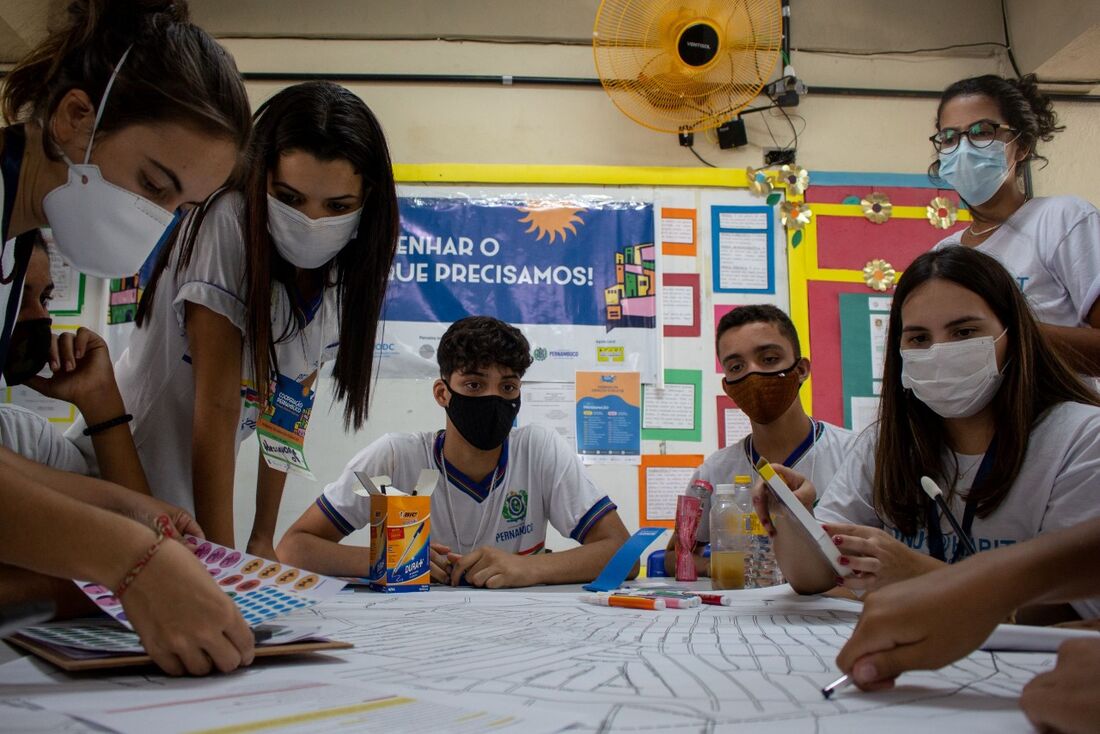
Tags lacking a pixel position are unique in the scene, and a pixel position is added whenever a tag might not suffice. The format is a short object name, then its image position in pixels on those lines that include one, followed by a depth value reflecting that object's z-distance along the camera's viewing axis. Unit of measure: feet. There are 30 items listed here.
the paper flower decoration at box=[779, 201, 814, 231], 9.16
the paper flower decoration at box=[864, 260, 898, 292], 9.12
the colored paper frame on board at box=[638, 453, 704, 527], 8.73
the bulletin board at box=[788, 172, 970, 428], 9.04
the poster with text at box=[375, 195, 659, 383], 8.96
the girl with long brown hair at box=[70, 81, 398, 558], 4.14
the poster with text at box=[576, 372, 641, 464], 8.80
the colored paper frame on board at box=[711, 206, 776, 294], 9.15
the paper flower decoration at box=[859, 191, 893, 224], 9.23
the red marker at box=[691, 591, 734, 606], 3.97
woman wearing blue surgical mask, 5.26
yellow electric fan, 8.07
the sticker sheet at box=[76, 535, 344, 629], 2.59
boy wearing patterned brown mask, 6.39
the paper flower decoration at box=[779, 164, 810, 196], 9.21
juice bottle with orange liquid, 4.86
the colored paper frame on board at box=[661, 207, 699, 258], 9.16
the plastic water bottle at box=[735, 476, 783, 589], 5.20
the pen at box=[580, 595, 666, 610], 3.82
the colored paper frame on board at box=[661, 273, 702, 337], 9.05
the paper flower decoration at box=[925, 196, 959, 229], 9.27
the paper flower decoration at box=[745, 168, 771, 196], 9.20
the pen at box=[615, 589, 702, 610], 3.85
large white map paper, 1.70
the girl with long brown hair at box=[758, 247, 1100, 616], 3.84
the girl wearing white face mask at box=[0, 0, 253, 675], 3.02
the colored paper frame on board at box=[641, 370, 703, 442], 8.87
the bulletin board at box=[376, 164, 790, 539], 8.85
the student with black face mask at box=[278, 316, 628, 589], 6.07
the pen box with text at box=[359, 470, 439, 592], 4.32
